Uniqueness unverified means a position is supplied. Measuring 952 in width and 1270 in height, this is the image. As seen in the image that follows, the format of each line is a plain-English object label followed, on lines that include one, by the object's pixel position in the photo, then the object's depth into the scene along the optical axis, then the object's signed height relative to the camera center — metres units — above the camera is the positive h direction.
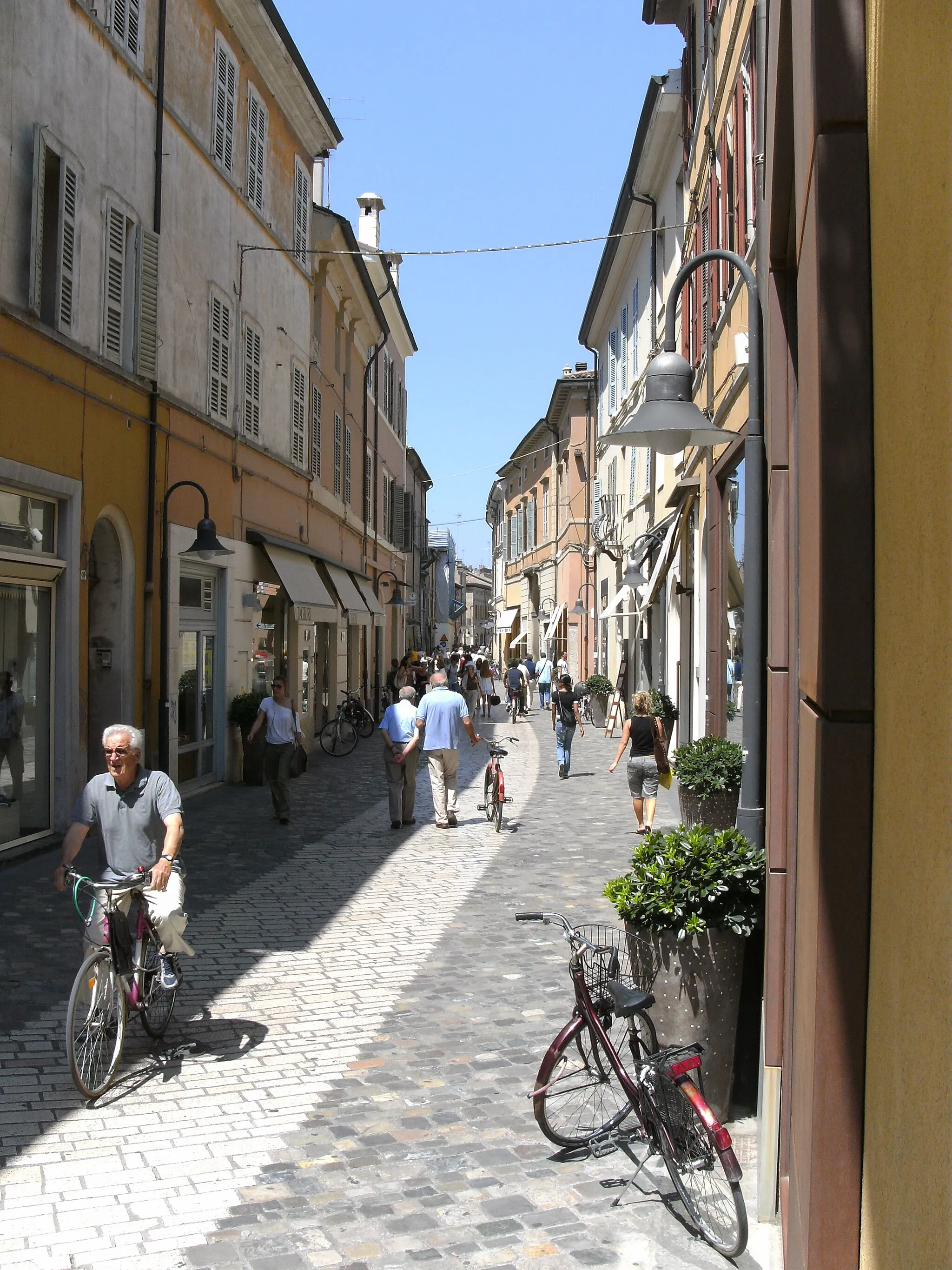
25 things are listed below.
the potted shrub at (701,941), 5.13 -1.21
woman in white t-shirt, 13.88 -0.99
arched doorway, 13.99 +0.10
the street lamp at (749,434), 6.40 +1.21
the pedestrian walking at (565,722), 19.03 -1.03
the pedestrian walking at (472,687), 33.00 -0.88
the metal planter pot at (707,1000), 5.12 -1.45
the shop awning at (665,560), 18.47 +1.56
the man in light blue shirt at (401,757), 13.73 -1.16
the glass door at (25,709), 11.22 -0.56
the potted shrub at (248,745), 17.72 -1.32
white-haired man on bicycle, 6.09 -0.90
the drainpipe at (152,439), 14.48 +2.54
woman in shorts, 12.41 -1.07
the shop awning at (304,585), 20.14 +1.20
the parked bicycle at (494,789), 13.91 -1.56
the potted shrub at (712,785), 10.71 -1.13
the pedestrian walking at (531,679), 46.75 -0.98
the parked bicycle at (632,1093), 4.26 -1.71
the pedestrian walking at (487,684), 35.41 -0.83
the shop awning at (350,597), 25.84 +1.29
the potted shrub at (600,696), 31.27 -1.01
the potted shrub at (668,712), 17.64 -0.83
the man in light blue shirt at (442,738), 13.84 -0.94
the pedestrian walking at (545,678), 35.19 -0.63
